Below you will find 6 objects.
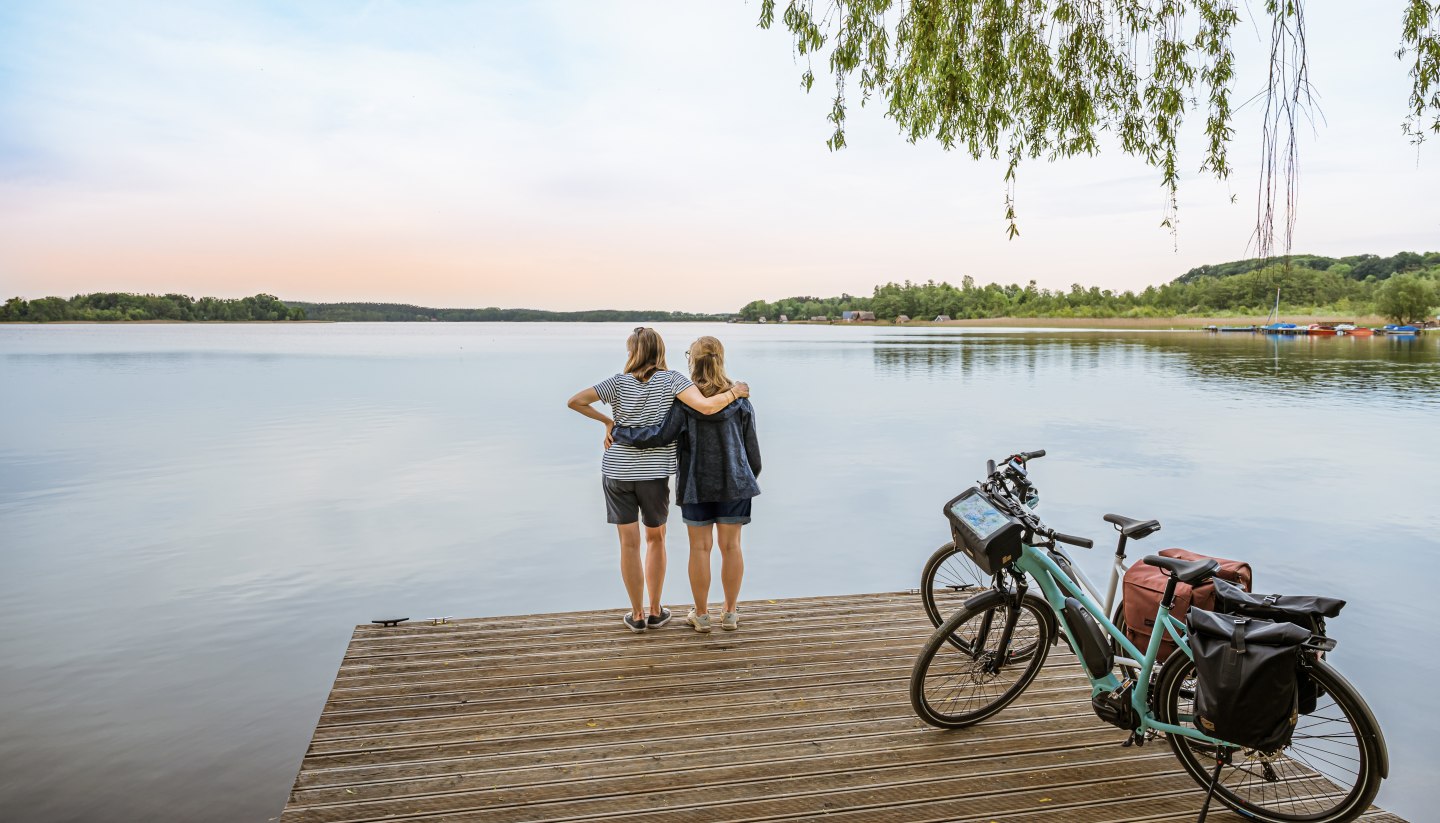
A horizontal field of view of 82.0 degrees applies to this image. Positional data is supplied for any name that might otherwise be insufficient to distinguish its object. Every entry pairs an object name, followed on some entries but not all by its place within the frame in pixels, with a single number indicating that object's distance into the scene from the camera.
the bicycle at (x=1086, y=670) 2.67
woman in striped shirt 4.20
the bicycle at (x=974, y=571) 3.24
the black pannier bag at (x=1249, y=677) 2.35
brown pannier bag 3.07
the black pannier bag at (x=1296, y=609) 2.40
